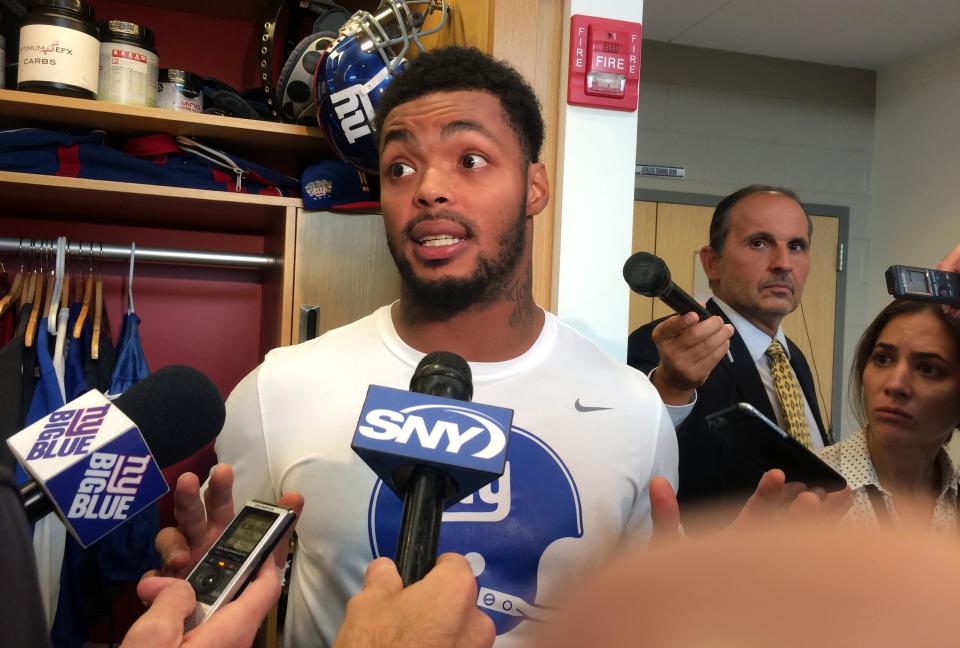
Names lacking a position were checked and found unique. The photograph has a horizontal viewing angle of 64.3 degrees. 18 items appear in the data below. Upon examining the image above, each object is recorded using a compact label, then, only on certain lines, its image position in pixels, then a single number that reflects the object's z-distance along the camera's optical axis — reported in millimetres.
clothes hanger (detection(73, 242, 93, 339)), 1870
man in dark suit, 1472
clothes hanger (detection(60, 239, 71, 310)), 1937
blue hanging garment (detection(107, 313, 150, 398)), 1874
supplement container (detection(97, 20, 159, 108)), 1782
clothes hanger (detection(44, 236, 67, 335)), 1855
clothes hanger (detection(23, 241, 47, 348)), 1792
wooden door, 3570
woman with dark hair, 1532
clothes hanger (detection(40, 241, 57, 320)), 1897
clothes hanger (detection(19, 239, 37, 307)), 1892
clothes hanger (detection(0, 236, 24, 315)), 1876
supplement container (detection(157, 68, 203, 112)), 1876
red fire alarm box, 1406
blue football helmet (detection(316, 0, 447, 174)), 1571
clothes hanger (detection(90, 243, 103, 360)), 1862
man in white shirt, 1037
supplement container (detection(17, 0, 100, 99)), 1670
